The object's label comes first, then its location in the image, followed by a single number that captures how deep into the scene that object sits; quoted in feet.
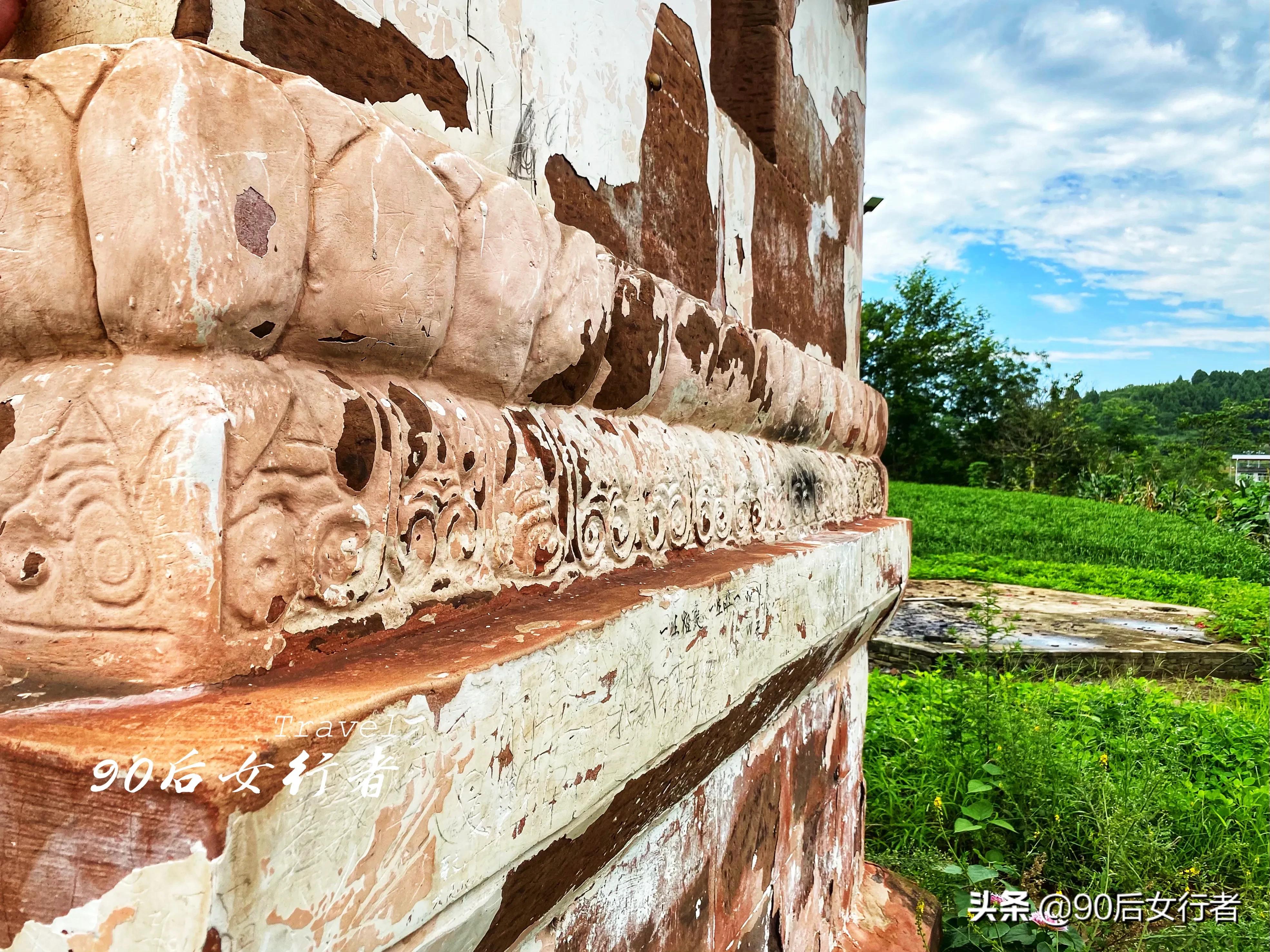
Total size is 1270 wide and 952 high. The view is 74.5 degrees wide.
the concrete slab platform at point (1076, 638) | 18.43
